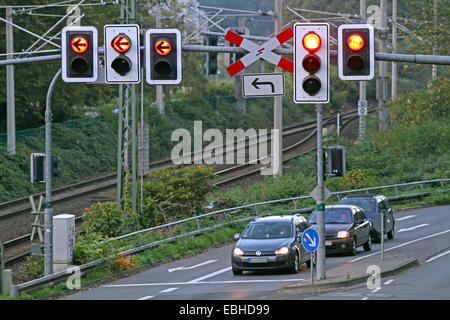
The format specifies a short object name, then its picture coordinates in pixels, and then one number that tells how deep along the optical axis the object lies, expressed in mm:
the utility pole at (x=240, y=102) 66000
